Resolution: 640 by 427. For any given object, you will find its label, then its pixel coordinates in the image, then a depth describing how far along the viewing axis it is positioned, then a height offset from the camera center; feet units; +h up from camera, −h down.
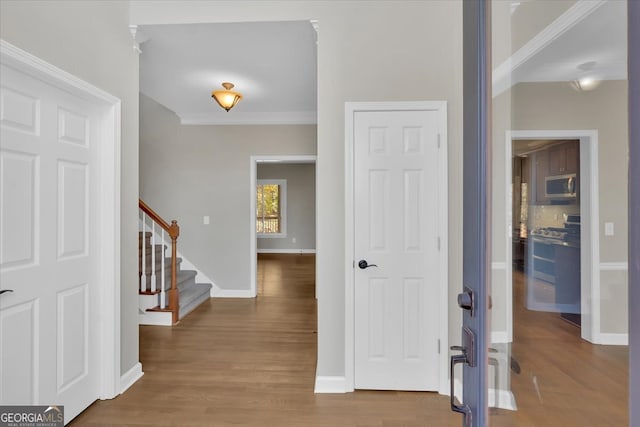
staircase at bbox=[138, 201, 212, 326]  13.25 -3.17
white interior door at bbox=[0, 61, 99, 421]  5.74 -0.60
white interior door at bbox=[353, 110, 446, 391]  8.21 -0.91
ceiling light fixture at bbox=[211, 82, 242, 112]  12.46 +4.36
